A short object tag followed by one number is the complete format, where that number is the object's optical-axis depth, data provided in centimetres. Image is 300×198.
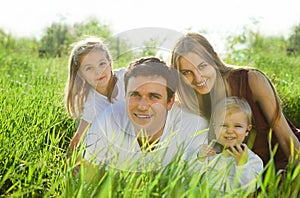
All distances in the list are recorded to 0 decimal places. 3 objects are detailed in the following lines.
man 229
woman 259
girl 278
